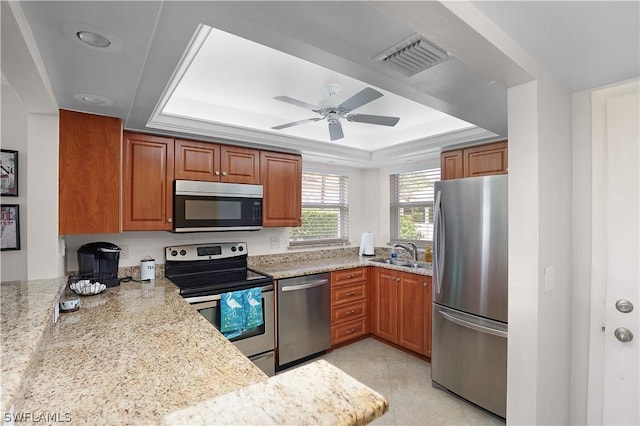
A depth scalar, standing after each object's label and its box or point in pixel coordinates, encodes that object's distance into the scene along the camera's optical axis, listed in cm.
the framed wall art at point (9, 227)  203
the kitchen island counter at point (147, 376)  69
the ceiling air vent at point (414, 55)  129
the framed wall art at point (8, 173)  204
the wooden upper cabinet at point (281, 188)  324
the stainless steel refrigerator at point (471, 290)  221
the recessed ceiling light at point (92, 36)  112
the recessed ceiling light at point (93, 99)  177
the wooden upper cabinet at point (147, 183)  253
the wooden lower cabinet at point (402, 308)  304
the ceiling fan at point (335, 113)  211
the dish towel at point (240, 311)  250
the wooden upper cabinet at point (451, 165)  311
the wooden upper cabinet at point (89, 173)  204
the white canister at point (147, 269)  259
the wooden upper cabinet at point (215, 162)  277
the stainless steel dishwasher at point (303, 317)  290
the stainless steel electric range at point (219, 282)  247
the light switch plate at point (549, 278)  157
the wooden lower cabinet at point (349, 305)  332
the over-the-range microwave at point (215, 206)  270
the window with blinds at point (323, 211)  398
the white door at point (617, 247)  162
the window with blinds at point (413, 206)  385
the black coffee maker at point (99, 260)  236
